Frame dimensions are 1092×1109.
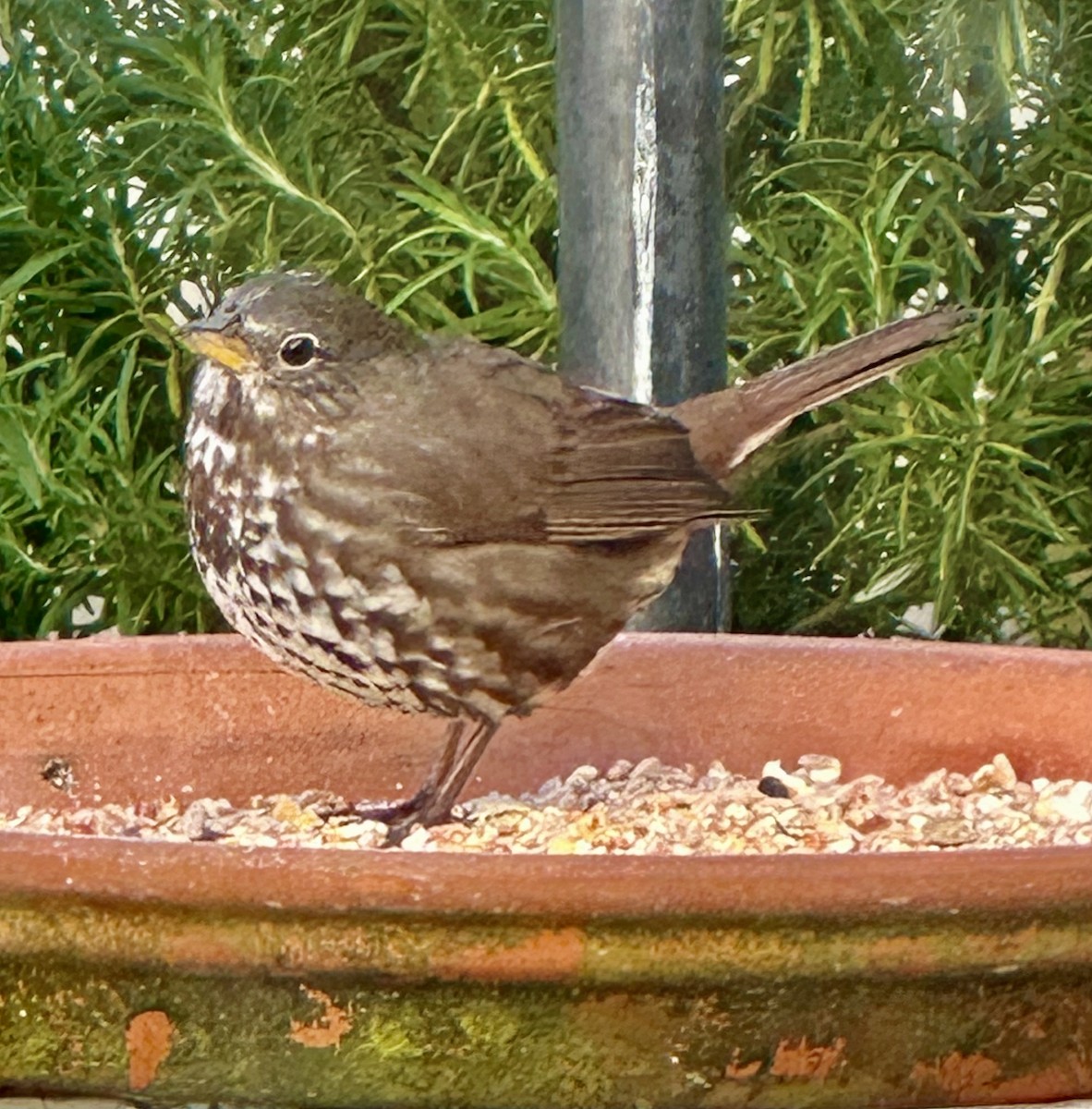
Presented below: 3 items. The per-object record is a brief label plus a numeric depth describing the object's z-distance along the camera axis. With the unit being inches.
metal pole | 129.1
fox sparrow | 125.6
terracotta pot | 121.9
